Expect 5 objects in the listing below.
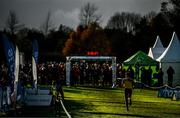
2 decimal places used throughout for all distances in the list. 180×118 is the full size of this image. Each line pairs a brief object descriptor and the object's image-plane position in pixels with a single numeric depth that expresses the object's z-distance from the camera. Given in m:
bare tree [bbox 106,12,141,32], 115.34
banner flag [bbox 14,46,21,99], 20.98
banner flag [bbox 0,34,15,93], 20.63
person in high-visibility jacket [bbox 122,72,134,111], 23.43
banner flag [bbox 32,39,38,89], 26.22
